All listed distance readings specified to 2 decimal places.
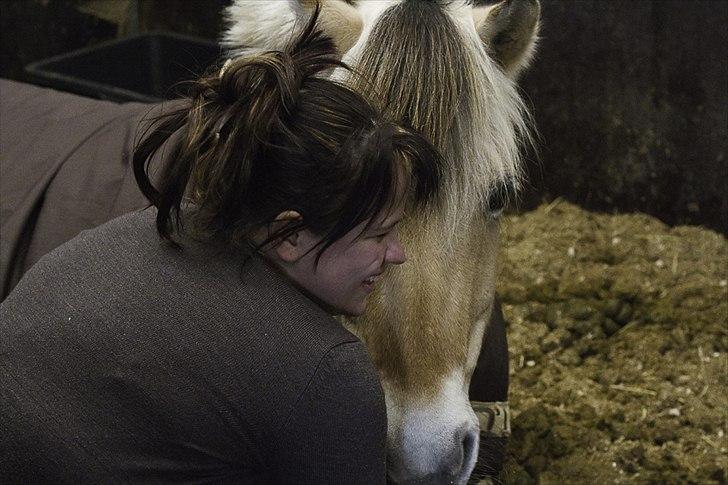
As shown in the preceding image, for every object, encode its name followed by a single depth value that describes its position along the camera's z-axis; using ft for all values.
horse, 5.35
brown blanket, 6.82
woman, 4.30
